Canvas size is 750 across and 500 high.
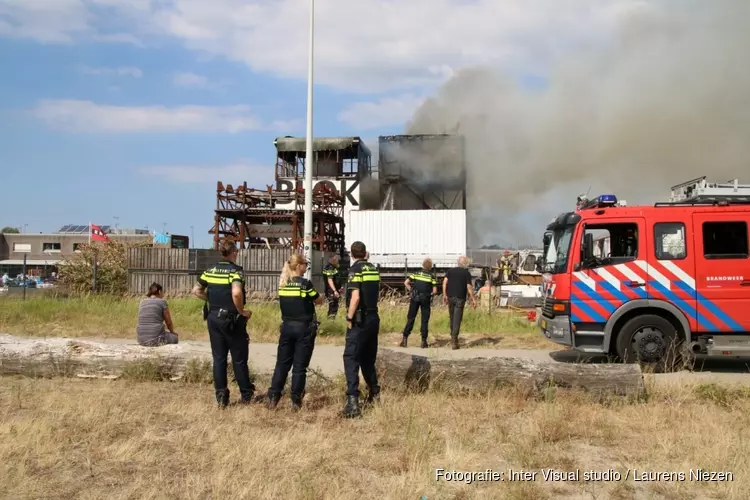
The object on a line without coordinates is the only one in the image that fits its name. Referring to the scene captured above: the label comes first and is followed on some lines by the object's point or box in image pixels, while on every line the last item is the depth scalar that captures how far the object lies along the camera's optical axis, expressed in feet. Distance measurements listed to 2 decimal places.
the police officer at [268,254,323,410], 19.15
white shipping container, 81.46
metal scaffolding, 73.31
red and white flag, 87.71
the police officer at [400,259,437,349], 34.14
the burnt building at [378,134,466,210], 90.21
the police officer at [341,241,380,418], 19.11
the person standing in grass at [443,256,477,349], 33.94
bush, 63.72
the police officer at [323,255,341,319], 42.63
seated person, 25.75
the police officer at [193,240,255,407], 19.31
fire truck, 26.02
